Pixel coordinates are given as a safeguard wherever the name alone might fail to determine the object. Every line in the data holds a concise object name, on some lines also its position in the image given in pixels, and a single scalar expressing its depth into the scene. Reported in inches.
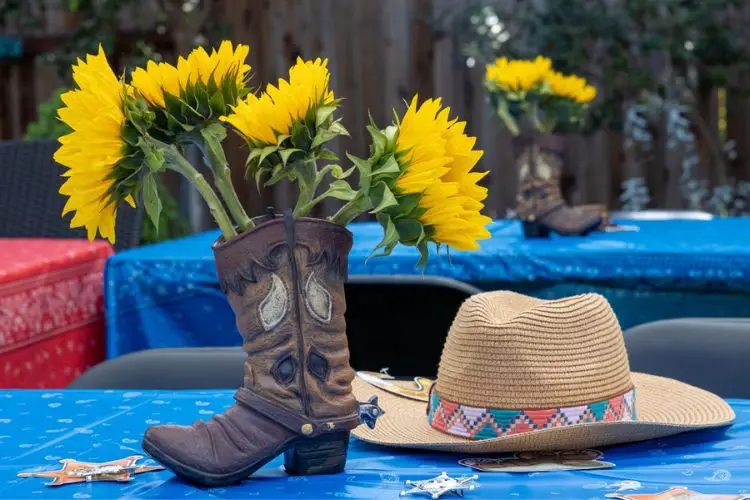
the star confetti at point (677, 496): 71.4
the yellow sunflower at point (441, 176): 72.6
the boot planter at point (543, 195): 161.3
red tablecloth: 123.6
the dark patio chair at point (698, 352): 99.1
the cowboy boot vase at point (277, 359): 73.9
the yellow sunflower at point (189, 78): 74.0
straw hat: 79.1
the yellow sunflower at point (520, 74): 169.4
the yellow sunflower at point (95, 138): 73.2
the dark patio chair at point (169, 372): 103.6
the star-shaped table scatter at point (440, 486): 72.7
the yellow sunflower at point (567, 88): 169.4
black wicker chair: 176.2
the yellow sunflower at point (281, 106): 72.2
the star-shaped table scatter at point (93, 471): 75.2
